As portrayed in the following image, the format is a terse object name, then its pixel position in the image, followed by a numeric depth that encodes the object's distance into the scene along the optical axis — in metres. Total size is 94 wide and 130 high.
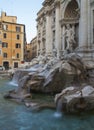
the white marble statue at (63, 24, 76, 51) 11.79
